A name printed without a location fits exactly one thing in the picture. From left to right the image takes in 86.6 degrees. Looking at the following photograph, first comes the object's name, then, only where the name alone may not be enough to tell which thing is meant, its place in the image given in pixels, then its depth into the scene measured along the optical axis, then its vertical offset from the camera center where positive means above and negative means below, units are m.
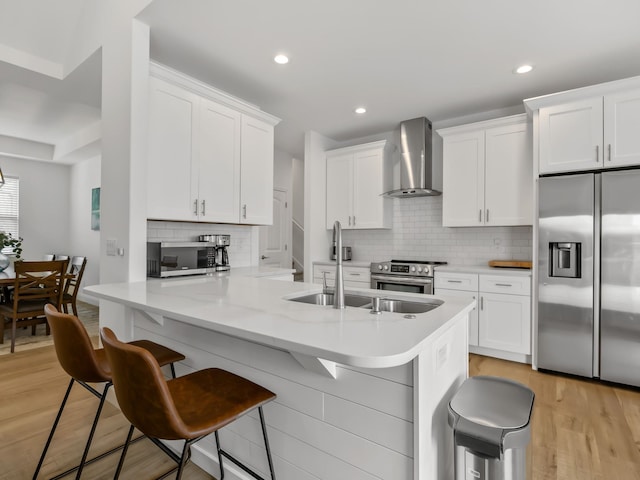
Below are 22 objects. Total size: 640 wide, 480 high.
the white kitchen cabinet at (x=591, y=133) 2.82 +0.97
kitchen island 1.07 -0.53
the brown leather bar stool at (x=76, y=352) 1.44 -0.49
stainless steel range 3.84 -0.39
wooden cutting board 3.52 -0.22
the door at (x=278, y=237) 5.57 +0.07
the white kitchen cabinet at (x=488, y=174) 3.56 +0.77
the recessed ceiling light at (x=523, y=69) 3.01 +1.57
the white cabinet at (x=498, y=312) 3.32 -0.69
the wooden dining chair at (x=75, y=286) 4.37 -0.61
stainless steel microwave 2.70 -0.15
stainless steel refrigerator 2.76 -0.27
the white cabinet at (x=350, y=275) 4.35 -0.44
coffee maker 3.44 -0.12
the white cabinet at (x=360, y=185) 4.62 +0.80
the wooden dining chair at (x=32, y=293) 3.74 -0.63
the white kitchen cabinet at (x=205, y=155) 2.65 +0.77
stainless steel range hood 4.23 +1.05
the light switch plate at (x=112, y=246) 2.51 -0.05
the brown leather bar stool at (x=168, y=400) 0.99 -0.57
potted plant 4.48 -0.08
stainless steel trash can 1.11 -0.63
